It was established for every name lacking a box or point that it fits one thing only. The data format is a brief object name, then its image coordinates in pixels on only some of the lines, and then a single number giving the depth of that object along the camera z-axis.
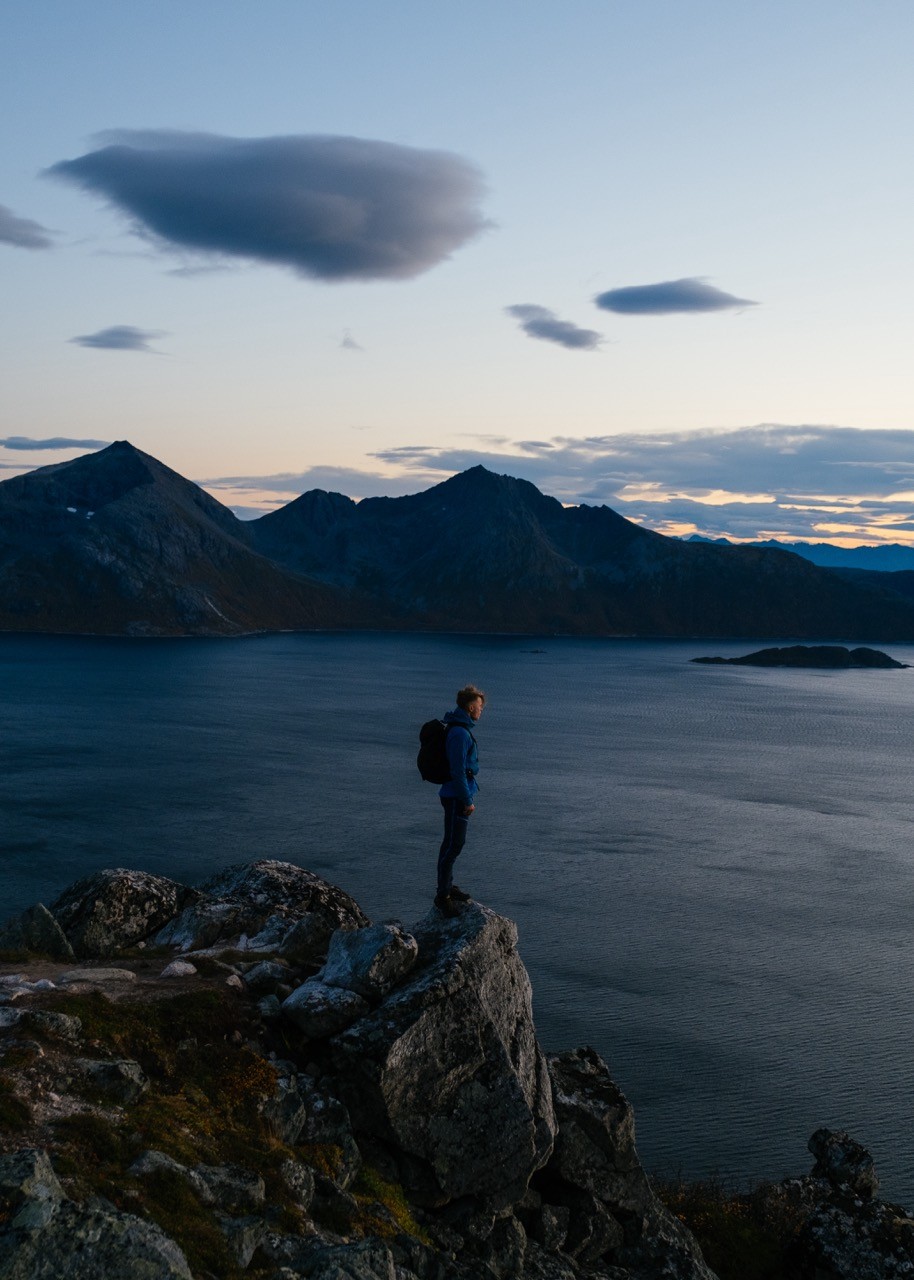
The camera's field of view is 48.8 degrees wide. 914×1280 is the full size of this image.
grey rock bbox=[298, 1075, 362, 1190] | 15.45
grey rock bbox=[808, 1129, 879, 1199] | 23.23
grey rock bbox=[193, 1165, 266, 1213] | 12.90
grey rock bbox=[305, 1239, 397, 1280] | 11.80
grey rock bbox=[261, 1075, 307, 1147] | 15.23
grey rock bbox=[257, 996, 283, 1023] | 17.16
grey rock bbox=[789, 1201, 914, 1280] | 19.96
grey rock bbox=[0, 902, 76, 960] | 20.77
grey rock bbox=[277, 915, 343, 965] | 20.84
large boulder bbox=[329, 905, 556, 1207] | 16.30
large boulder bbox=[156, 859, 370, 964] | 21.36
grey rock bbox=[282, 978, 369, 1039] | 16.80
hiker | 19.02
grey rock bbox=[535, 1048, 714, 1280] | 18.03
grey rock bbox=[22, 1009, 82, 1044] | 14.84
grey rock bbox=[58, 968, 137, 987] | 17.59
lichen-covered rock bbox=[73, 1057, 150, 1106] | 13.96
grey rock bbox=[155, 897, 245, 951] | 22.45
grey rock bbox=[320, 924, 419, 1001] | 17.41
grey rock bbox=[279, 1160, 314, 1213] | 13.99
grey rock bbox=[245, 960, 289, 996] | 18.19
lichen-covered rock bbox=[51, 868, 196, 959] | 23.14
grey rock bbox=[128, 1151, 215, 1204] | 12.43
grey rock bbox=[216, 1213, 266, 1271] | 12.01
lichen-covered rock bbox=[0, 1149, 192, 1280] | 10.02
